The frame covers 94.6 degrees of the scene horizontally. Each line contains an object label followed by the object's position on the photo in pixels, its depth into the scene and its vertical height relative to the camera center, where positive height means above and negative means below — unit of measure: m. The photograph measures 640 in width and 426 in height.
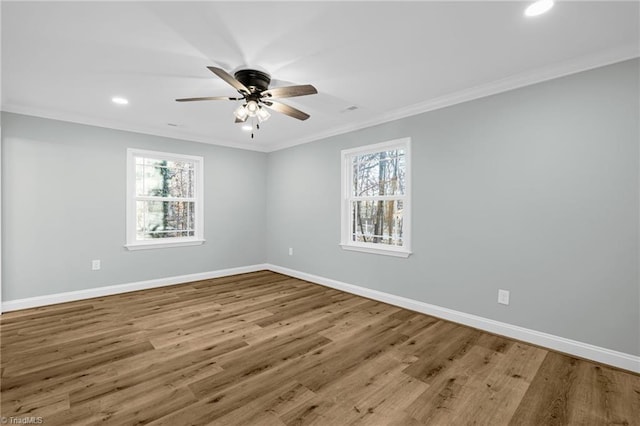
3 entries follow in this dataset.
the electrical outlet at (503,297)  2.91 -0.82
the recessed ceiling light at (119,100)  3.34 +1.31
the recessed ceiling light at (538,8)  1.79 +1.29
